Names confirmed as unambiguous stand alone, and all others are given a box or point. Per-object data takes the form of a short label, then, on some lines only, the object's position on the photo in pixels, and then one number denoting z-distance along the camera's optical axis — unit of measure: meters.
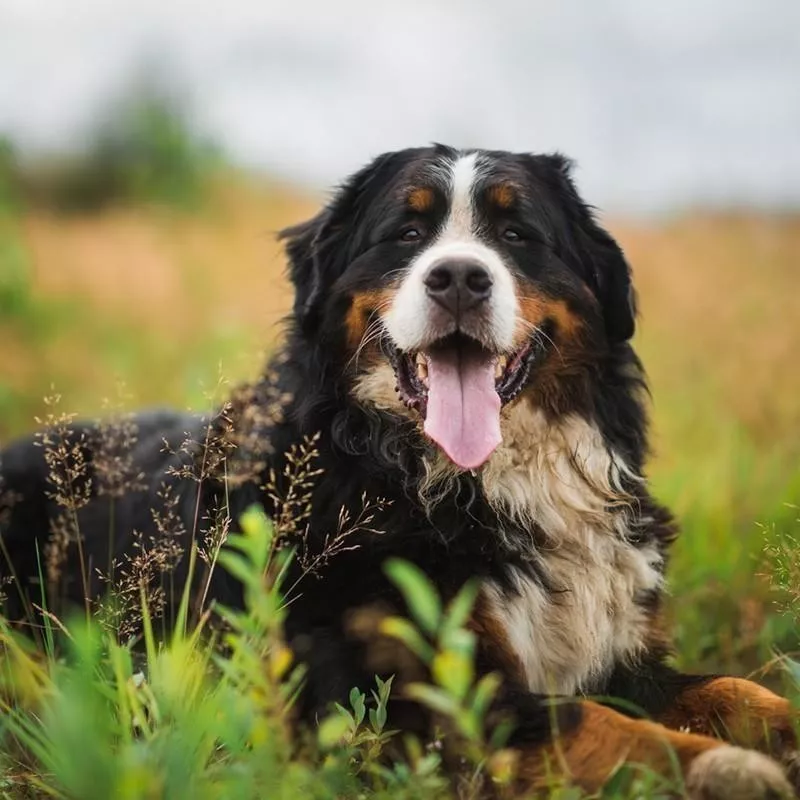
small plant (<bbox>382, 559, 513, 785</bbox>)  1.54
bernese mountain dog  2.02
